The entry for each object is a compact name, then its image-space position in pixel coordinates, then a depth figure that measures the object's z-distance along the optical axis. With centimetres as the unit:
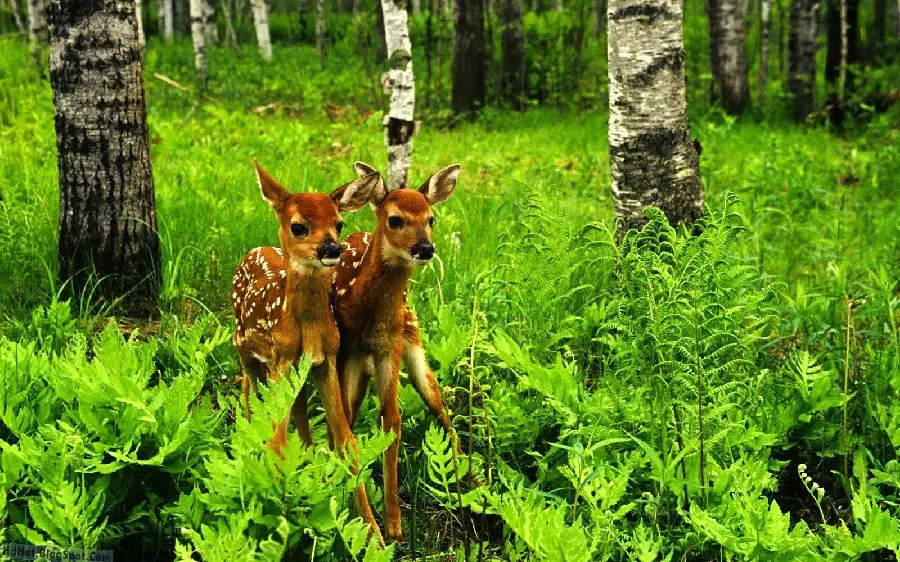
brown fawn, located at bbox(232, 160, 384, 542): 556
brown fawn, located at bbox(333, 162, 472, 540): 587
